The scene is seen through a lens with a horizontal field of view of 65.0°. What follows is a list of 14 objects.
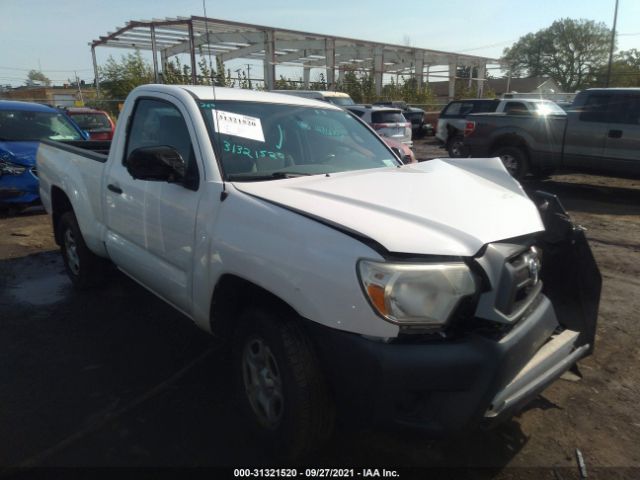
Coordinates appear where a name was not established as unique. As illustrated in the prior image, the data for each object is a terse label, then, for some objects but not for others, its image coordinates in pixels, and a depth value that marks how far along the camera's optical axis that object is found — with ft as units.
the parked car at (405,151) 30.60
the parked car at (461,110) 48.44
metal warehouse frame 78.33
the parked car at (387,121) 49.44
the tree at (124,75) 89.86
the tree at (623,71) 164.25
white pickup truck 6.44
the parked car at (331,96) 58.32
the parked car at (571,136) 29.63
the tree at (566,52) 239.91
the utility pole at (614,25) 112.68
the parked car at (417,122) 77.71
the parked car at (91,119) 43.63
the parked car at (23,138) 25.38
